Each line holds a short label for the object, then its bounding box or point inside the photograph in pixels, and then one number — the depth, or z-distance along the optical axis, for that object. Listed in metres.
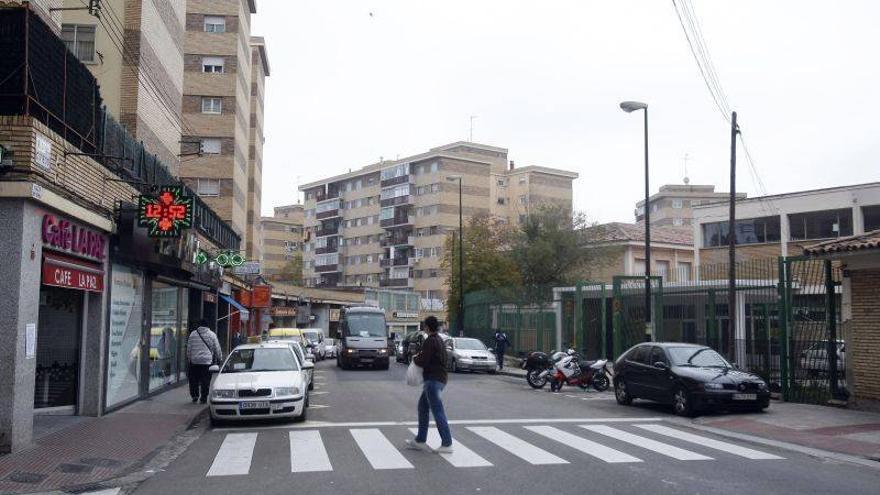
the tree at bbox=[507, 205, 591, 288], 43.62
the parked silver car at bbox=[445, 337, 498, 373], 30.48
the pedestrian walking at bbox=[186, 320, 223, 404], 16.62
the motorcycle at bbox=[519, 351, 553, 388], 22.81
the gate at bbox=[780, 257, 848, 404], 16.92
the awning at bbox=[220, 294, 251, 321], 31.64
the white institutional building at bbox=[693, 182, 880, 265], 38.44
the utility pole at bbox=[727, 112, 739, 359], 18.66
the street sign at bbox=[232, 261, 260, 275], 29.17
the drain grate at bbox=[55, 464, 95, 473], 9.56
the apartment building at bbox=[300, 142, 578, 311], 85.25
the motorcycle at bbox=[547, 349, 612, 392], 21.88
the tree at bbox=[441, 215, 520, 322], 48.72
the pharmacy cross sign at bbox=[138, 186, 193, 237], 15.21
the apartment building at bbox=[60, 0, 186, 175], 24.03
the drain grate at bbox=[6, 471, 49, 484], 8.99
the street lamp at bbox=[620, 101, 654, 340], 21.83
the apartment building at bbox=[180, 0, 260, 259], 45.53
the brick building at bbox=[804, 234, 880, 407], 15.80
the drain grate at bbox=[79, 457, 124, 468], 9.97
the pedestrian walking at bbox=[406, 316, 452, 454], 10.45
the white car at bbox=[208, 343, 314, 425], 13.33
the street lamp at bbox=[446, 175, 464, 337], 43.53
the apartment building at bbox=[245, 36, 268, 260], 57.88
